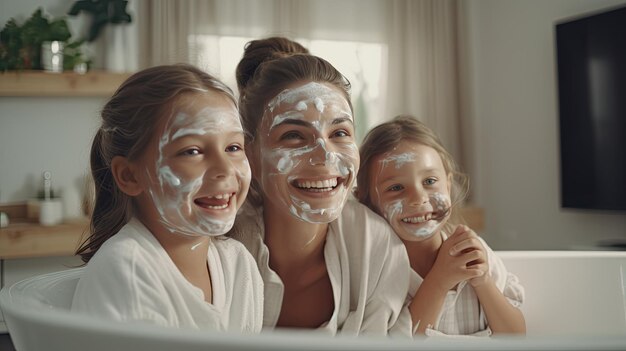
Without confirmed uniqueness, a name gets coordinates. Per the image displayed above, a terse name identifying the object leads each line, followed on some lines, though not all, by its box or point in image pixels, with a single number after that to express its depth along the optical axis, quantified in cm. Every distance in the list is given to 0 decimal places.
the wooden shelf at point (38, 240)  268
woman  86
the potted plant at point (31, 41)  291
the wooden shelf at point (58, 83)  287
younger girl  95
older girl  71
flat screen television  324
